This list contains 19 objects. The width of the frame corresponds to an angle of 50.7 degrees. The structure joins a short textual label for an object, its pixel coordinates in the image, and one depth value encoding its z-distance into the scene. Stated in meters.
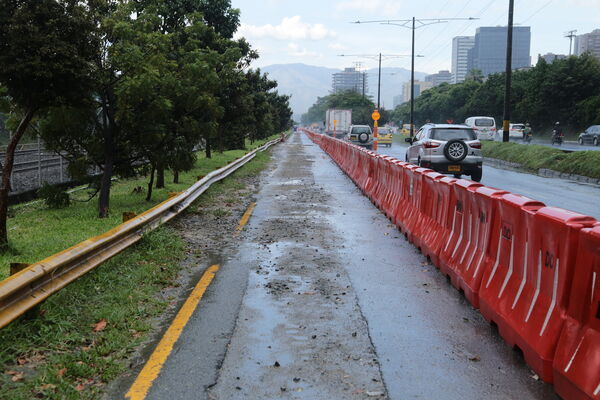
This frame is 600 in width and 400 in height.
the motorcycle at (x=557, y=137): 45.44
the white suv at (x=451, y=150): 19.20
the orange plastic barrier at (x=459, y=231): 6.84
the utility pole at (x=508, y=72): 29.70
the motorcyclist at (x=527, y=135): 50.91
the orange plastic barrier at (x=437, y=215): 7.86
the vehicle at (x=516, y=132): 56.72
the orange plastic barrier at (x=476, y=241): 6.05
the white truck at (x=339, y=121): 67.19
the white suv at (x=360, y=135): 46.84
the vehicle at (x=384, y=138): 50.77
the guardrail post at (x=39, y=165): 16.12
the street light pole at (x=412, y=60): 51.50
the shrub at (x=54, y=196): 13.07
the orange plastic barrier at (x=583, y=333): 3.71
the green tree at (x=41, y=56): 7.97
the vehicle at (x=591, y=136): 44.03
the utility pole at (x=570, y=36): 109.38
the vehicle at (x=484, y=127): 45.78
